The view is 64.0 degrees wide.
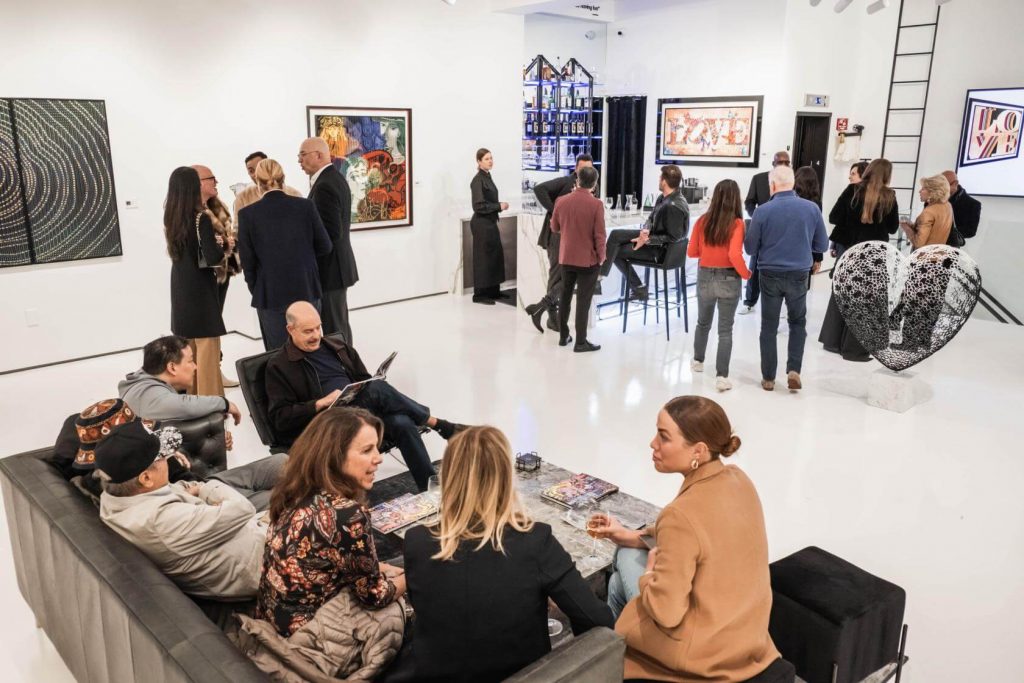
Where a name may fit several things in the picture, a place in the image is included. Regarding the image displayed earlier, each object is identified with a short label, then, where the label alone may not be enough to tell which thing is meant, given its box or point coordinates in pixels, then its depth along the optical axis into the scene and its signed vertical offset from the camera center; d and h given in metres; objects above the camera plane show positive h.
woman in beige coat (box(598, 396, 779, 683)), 2.13 -1.14
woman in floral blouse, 2.23 -1.07
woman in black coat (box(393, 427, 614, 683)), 2.04 -1.09
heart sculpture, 5.59 -1.05
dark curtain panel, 11.69 -0.12
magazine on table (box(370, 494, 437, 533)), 2.98 -1.38
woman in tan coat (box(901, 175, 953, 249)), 6.52 -0.57
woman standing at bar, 8.69 -1.09
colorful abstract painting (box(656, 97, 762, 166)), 10.48 +0.09
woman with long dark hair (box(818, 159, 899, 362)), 6.55 -0.63
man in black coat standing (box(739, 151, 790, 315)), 8.57 -0.63
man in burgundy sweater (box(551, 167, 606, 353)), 6.84 -0.86
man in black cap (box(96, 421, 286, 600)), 2.44 -1.16
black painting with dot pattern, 6.25 -0.42
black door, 10.79 -0.03
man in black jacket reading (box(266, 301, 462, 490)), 3.89 -1.24
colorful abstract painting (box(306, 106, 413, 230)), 8.15 -0.23
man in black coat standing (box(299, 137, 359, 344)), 5.71 -0.63
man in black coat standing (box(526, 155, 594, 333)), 7.71 -1.01
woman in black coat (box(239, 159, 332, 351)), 5.09 -0.72
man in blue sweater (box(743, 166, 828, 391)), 5.84 -0.80
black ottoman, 2.63 -1.52
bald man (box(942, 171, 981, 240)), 7.89 -0.65
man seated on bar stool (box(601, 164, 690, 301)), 7.13 -0.85
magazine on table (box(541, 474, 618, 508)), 3.13 -1.35
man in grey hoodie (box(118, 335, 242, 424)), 3.59 -1.10
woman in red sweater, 5.94 -0.89
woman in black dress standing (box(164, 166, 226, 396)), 4.95 -0.88
